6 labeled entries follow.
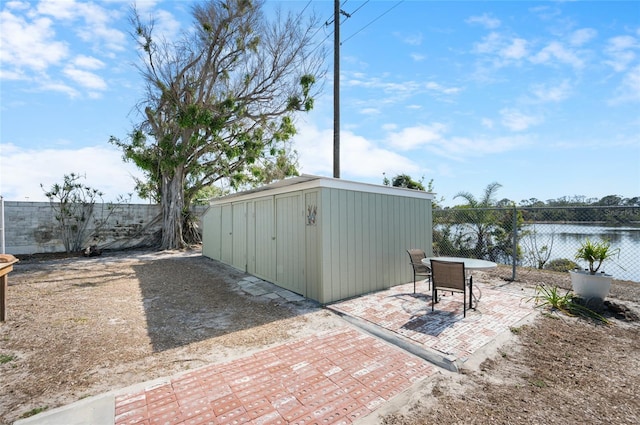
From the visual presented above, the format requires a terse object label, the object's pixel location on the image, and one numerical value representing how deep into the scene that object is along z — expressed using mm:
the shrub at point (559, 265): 6559
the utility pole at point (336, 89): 7527
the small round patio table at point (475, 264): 4055
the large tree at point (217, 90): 10734
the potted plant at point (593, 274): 3996
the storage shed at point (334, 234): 4586
